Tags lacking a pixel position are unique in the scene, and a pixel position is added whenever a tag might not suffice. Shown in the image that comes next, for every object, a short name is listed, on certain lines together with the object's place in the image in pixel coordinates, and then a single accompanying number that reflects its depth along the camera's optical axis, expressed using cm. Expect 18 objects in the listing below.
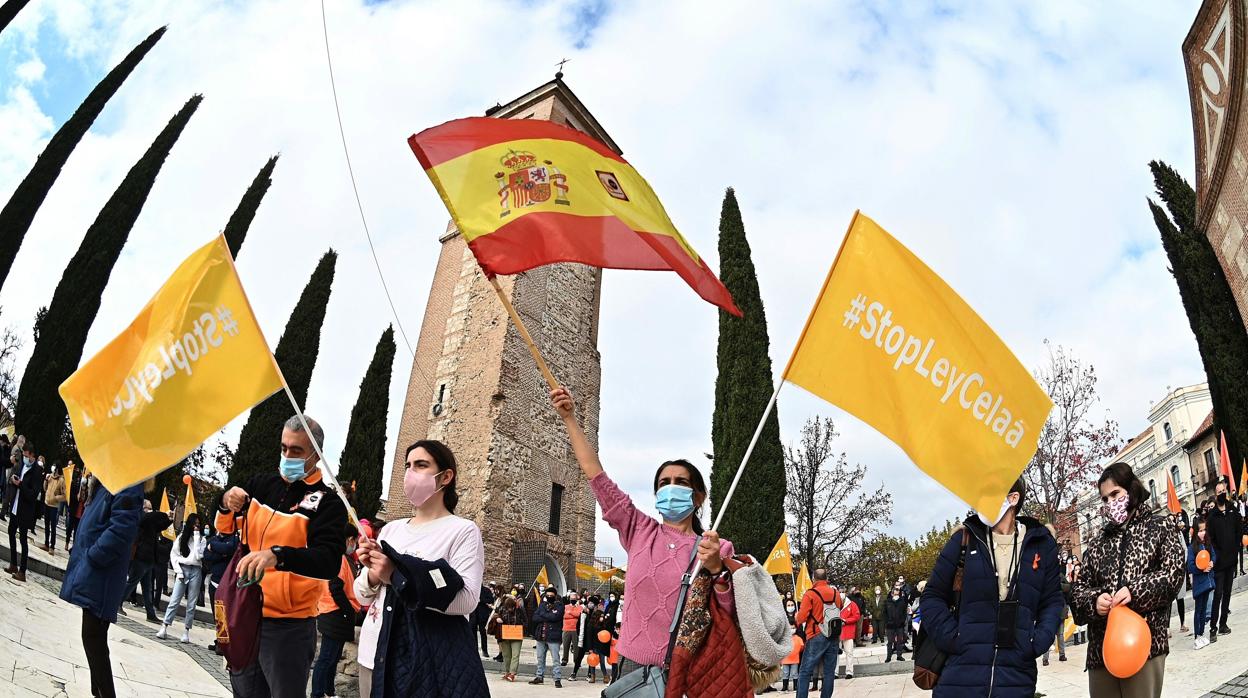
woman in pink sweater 318
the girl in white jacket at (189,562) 973
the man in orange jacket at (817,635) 884
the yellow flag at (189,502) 1255
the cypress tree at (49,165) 1886
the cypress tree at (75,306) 1928
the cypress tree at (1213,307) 2081
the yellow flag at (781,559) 1300
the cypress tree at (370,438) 2209
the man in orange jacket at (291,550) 341
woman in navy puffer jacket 335
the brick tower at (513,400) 2320
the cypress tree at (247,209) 2489
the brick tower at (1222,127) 621
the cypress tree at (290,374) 2038
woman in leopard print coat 391
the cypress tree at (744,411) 1950
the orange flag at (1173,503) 1284
